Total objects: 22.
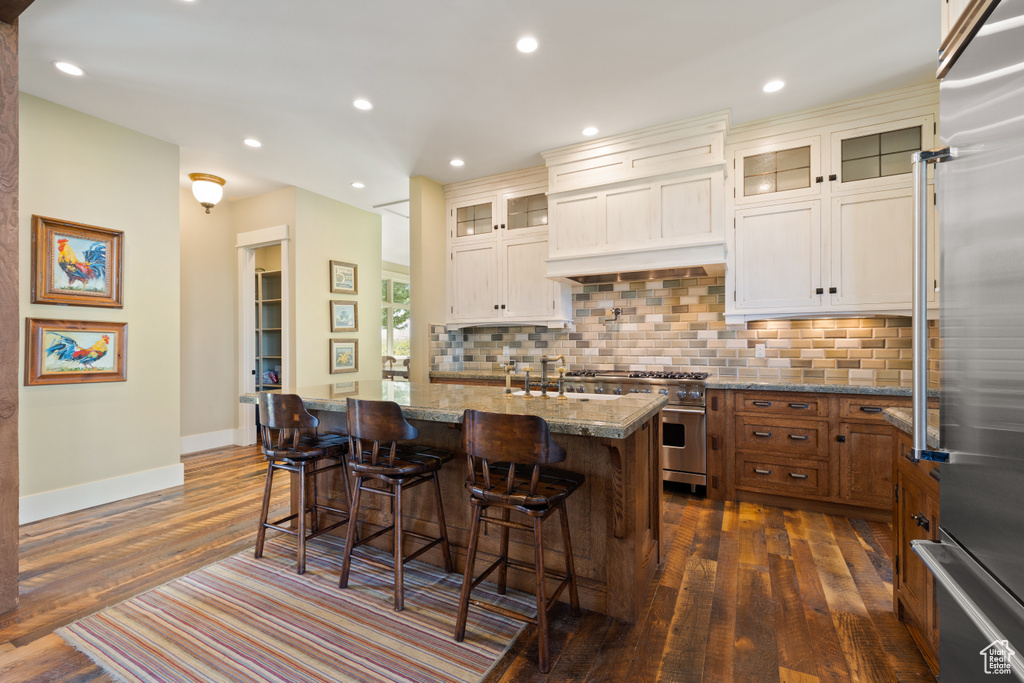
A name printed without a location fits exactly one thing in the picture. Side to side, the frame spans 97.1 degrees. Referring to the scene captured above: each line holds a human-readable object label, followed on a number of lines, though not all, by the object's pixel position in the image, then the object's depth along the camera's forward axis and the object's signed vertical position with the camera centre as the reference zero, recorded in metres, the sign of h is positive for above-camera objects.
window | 8.73 +0.44
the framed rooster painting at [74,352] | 3.14 -0.08
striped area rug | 1.67 -1.21
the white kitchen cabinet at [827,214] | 3.11 +0.91
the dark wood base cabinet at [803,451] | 2.98 -0.78
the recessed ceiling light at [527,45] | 2.57 +1.71
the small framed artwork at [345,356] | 5.41 -0.19
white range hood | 3.47 +1.14
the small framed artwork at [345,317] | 5.43 +0.29
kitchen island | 1.88 -0.70
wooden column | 2.04 +0.10
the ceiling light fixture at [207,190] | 4.30 +1.44
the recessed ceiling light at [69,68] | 2.78 +1.70
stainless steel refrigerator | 0.75 -0.04
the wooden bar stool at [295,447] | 2.36 -0.58
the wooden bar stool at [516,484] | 1.64 -0.58
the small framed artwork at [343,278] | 5.41 +0.76
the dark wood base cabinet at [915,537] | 1.50 -0.80
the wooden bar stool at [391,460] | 2.03 -0.57
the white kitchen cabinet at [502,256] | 4.46 +0.87
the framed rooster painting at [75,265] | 3.16 +0.56
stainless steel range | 3.47 -0.64
